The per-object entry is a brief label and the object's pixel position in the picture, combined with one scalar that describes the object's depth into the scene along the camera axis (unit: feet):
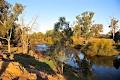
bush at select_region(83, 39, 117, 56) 90.40
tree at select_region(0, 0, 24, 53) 66.38
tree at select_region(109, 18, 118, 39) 137.55
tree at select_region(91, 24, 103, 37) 145.96
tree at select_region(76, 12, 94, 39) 143.24
